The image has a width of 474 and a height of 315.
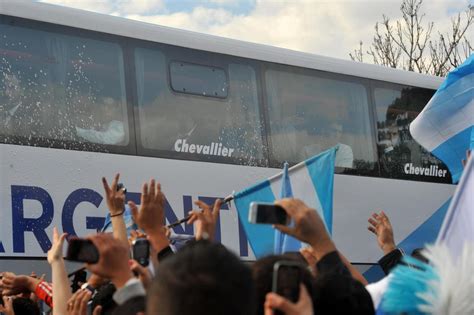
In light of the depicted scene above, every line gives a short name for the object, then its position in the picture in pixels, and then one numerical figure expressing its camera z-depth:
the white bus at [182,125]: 11.66
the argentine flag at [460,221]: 4.81
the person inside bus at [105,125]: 12.24
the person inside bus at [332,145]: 14.53
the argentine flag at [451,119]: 10.70
